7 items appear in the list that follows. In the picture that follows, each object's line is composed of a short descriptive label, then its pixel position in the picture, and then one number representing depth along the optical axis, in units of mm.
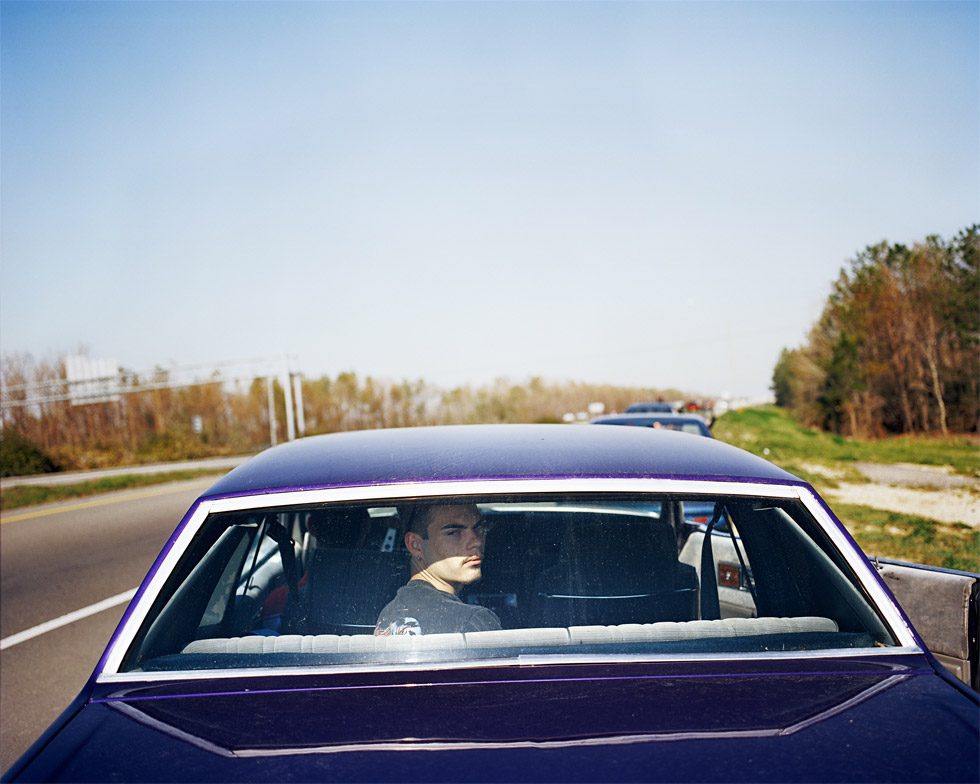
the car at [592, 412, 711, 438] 11914
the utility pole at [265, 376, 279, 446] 46459
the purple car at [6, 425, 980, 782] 1714
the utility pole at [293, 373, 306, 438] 45719
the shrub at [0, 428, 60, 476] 32812
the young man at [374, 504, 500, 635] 2586
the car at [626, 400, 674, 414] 20750
